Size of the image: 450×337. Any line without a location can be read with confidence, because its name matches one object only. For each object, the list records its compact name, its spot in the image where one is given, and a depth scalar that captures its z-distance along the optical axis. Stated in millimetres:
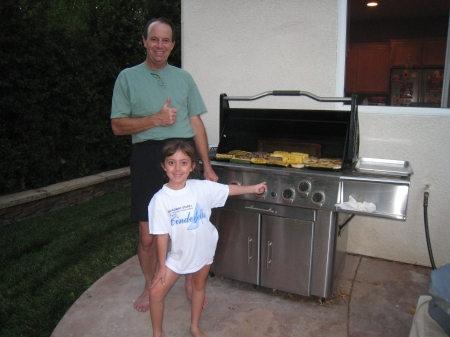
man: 2395
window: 6734
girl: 2080
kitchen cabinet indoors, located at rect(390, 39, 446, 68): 6938
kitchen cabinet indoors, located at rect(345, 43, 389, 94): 7352
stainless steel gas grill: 2381
